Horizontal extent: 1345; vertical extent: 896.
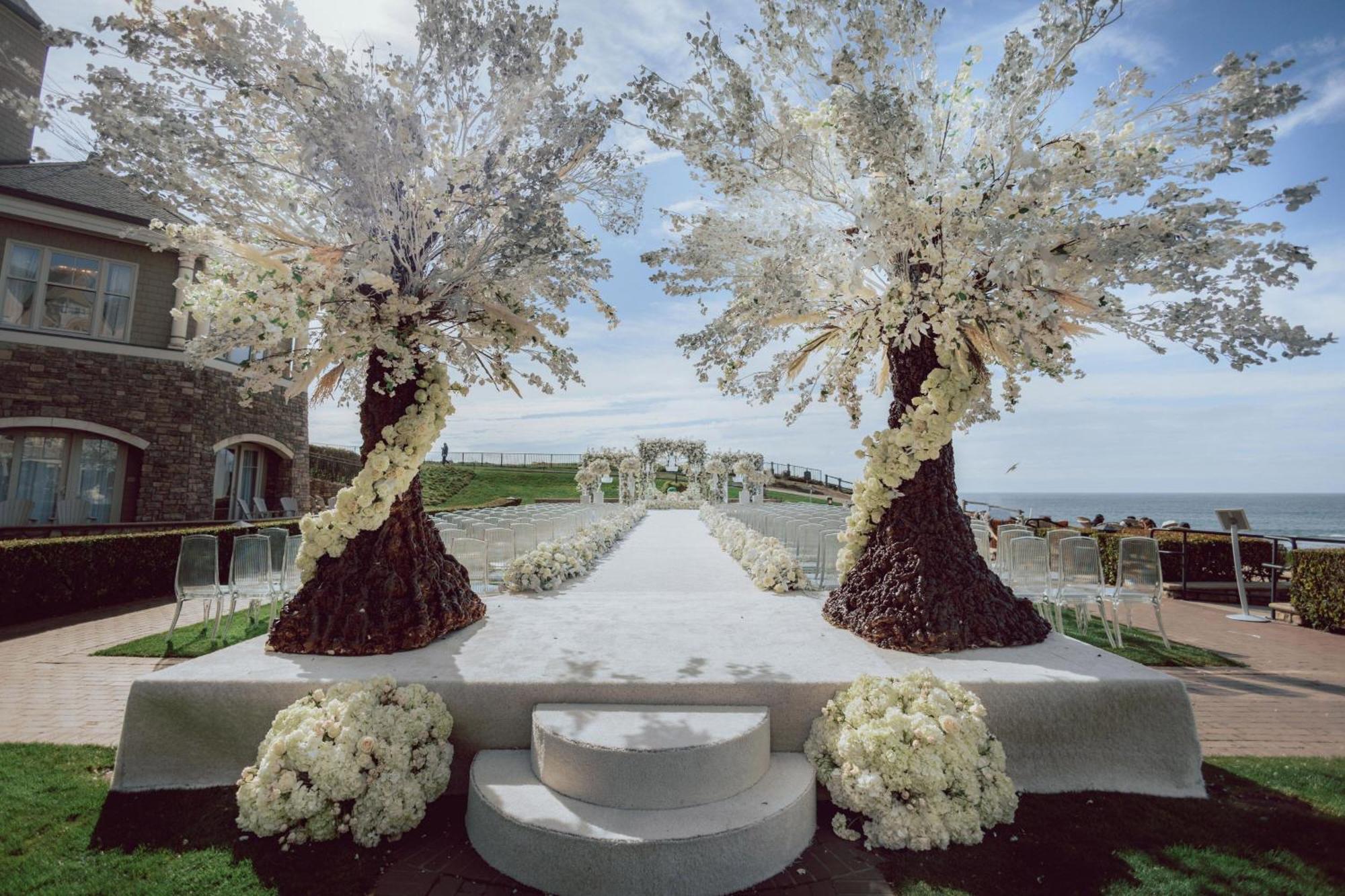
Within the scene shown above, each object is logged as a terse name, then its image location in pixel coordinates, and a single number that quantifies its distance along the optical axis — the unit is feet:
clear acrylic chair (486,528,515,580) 27.55
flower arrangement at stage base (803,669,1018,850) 9.73
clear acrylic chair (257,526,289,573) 26.96
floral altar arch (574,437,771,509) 89.61
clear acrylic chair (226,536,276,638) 21.45
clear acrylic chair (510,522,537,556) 28.91
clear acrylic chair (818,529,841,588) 24.66
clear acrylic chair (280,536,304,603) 22.18
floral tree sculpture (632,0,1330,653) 11.76
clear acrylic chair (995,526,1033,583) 23.95
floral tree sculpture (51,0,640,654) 12.53
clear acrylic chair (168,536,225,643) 19.92
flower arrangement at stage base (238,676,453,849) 9.69
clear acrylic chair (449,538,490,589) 22.59
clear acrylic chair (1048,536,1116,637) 21.44
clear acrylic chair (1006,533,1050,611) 22.48
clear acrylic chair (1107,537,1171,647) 20.90
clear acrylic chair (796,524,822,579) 28.66
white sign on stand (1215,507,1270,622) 29.68
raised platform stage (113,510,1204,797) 11.31
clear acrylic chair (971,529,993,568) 27.40
